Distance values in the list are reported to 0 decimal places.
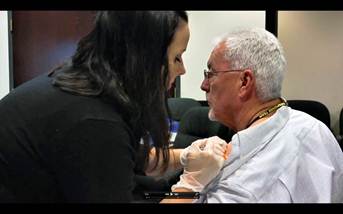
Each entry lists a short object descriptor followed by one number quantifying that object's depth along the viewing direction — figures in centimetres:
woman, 59
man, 96
